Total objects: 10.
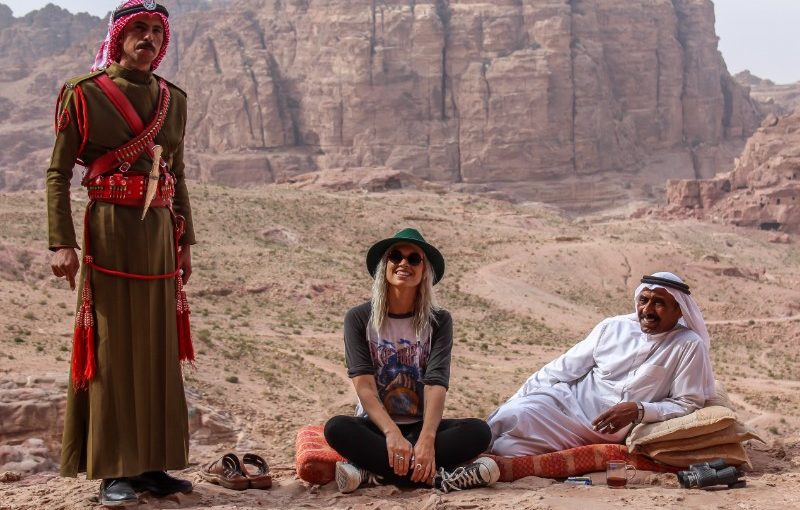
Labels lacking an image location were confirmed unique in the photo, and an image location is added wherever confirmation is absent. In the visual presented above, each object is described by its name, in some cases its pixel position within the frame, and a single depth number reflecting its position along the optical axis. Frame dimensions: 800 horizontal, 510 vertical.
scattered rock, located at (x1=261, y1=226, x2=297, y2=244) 30.12
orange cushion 5.85
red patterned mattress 5.86
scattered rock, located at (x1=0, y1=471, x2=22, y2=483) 6.24
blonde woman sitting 5.60
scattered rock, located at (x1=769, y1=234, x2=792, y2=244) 43.75
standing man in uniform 5.18
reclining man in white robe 6.17
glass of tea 5.70
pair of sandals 5.85
